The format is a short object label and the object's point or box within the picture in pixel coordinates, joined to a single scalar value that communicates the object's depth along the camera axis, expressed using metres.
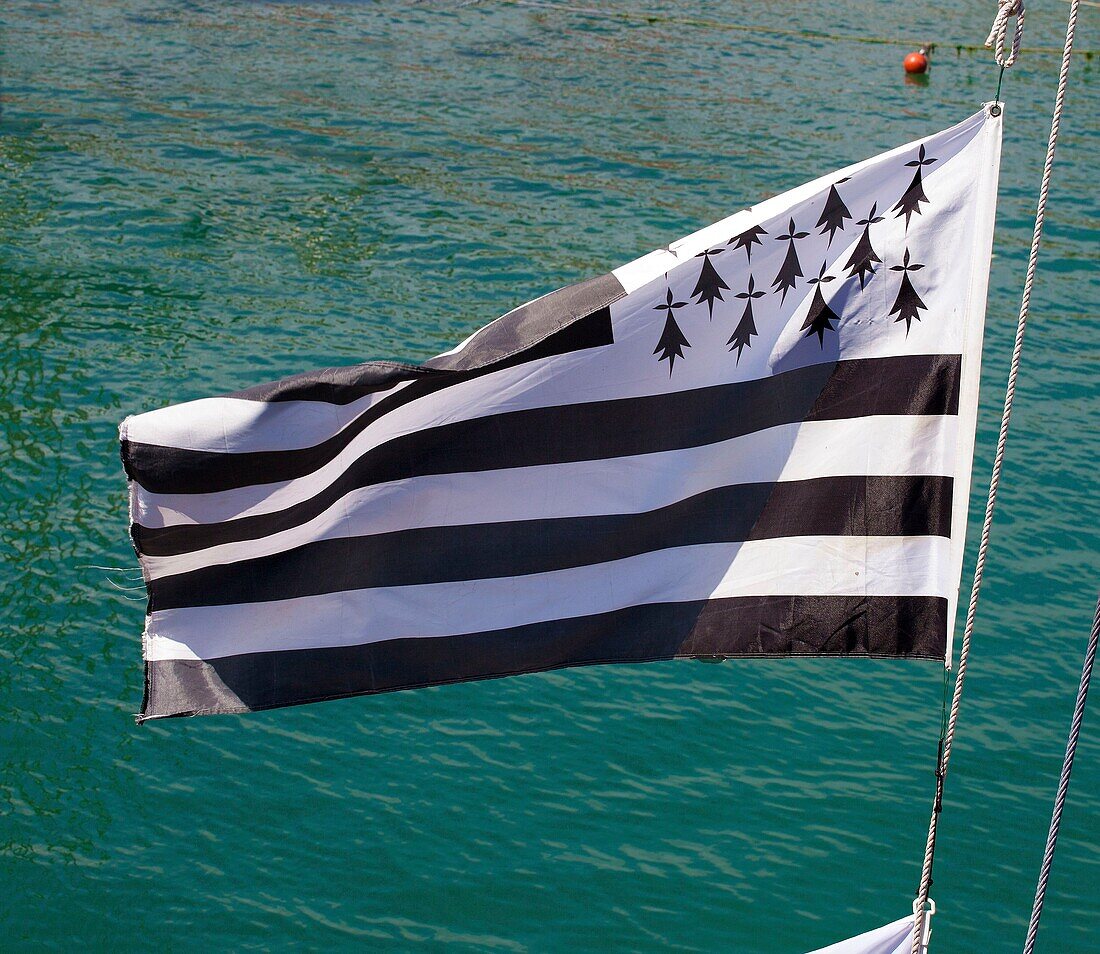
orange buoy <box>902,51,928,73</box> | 28.34
